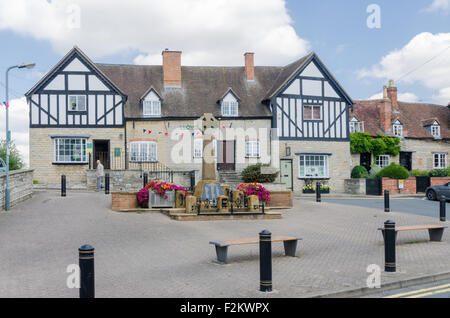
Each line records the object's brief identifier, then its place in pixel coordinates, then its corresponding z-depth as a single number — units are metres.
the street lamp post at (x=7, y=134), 15.66
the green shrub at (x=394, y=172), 29.27
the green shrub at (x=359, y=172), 31.90
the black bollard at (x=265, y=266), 7.11
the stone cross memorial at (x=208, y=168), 16.14
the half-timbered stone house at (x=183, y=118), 27.83
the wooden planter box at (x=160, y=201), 16.62
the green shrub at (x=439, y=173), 32.28
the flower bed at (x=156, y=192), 16.62
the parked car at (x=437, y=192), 23.77
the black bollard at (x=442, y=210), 15.57
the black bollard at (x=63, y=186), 20.20
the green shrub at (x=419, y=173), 33.22
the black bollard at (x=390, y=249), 8.38
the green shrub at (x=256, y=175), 24.55
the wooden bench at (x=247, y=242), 9.02
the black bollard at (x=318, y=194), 21.40
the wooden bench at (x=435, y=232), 11.70
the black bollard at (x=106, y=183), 21.43
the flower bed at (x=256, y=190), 17.73
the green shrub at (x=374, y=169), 31.88
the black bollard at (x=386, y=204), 18.25
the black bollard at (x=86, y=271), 6.04
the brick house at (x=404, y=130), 35.16
